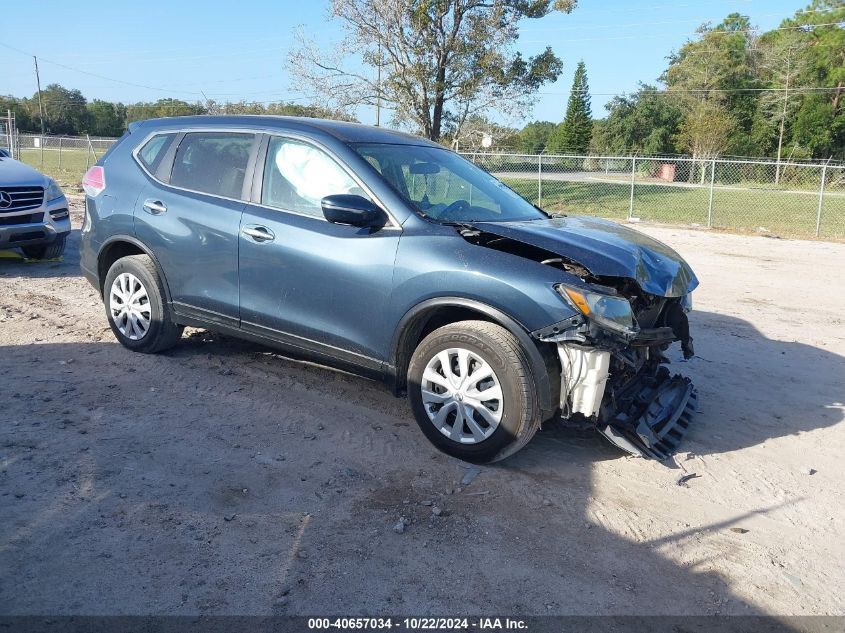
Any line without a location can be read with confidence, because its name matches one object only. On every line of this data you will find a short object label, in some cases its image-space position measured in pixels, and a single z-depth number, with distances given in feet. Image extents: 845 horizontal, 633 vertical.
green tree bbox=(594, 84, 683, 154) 195.72
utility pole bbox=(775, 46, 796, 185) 184.71
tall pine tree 243.81
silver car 28.35
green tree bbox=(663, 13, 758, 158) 182.80
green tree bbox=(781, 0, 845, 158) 185.06
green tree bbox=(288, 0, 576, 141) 75.00
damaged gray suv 12.75
